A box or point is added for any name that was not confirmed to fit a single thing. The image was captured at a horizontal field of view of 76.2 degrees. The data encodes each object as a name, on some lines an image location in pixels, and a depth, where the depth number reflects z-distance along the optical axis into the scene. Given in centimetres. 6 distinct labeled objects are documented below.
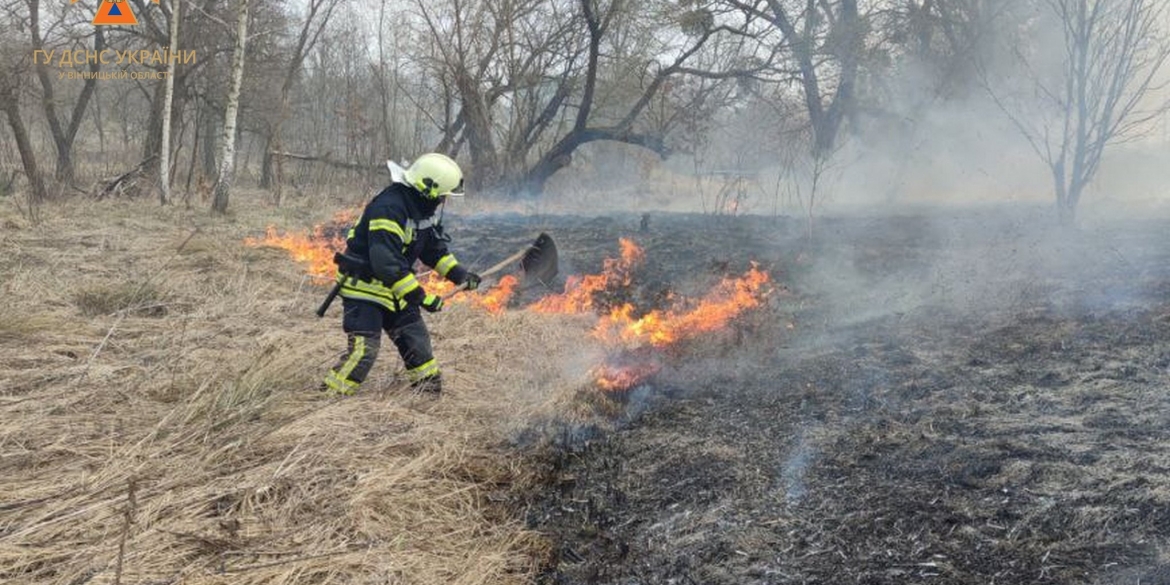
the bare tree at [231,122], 1272
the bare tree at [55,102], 1519
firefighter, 453
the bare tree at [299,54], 1806
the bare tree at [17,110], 1299
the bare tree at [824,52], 1708
